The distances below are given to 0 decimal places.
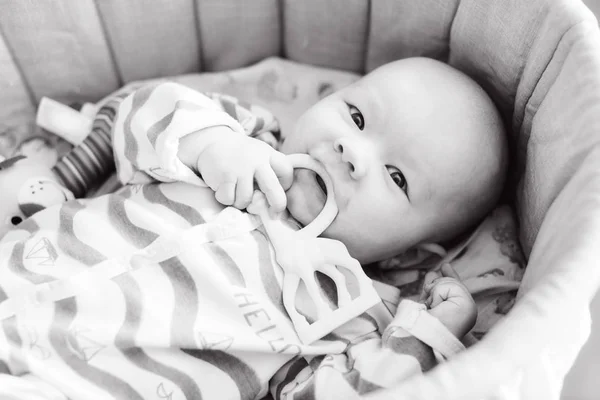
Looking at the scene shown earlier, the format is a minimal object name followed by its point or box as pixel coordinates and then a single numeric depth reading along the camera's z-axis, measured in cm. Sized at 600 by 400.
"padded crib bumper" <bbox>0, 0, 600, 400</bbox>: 49
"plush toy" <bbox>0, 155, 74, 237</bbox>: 82
